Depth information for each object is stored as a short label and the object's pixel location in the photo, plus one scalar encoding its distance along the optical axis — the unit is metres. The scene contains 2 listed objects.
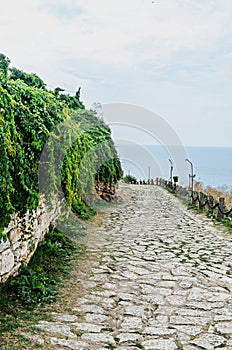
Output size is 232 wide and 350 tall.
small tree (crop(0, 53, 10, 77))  6.91
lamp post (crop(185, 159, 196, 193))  17.02
